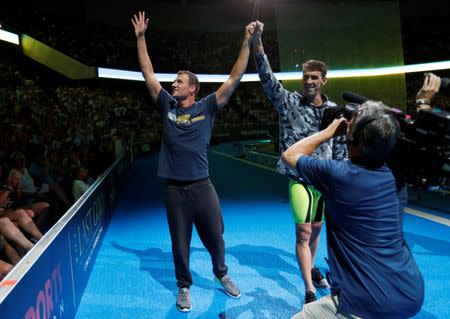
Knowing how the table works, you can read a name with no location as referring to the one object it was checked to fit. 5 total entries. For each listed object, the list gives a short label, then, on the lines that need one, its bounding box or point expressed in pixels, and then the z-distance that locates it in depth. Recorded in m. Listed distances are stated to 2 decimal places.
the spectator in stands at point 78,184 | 5.62
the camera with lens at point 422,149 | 1.49
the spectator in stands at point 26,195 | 4.54
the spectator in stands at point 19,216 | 3.86
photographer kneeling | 1.51
